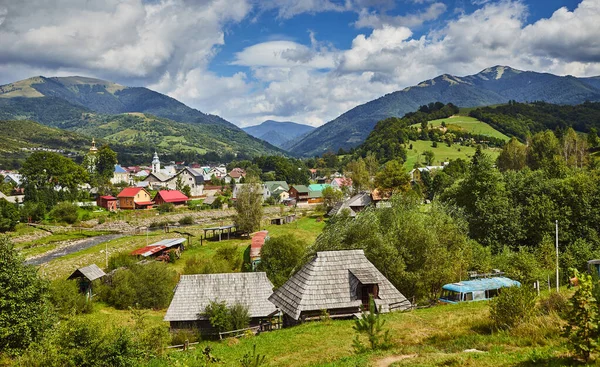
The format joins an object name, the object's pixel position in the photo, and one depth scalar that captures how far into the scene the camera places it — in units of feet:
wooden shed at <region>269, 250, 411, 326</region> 73.56
